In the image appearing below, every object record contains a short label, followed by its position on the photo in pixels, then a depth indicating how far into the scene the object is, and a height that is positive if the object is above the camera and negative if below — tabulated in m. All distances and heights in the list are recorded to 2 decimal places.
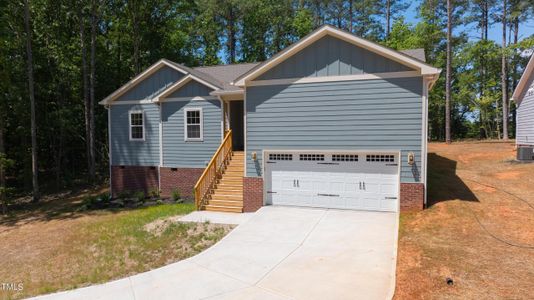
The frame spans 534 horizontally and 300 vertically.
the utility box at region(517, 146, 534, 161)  15.15 -0.69
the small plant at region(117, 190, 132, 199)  15.57 -2.77
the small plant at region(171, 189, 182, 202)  14.13 -2.58
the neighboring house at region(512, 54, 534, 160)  15.38 +1.39
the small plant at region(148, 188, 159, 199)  15.25 -2.67
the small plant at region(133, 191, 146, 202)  14.67 -2.71
